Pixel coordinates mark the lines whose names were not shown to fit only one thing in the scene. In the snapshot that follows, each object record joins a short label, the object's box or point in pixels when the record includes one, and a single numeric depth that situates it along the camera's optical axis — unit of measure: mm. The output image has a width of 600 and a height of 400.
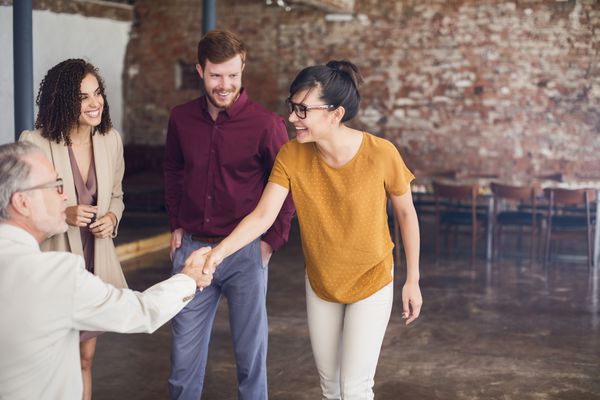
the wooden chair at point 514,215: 8546
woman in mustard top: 2654
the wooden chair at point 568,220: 8352
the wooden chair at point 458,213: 8555
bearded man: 3154
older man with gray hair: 1939
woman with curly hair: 2902
